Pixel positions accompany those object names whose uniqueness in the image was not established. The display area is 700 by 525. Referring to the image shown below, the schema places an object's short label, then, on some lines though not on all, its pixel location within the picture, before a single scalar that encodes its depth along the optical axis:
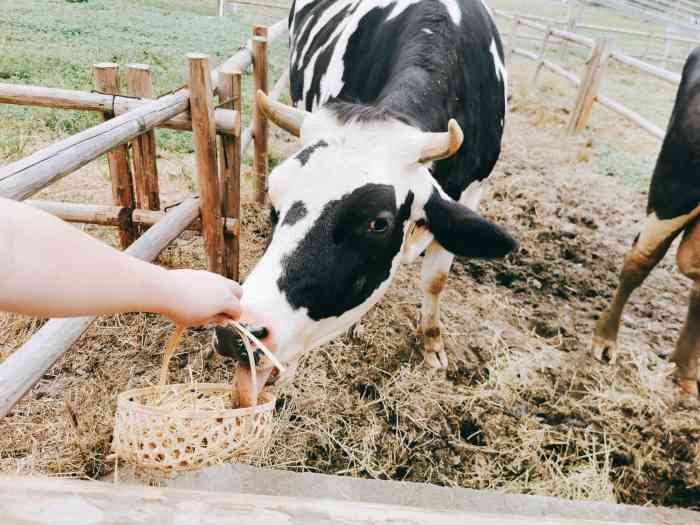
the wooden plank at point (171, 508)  0.70
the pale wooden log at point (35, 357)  1.52
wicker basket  1.39
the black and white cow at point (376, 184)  1.79
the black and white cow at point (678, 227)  2.86
